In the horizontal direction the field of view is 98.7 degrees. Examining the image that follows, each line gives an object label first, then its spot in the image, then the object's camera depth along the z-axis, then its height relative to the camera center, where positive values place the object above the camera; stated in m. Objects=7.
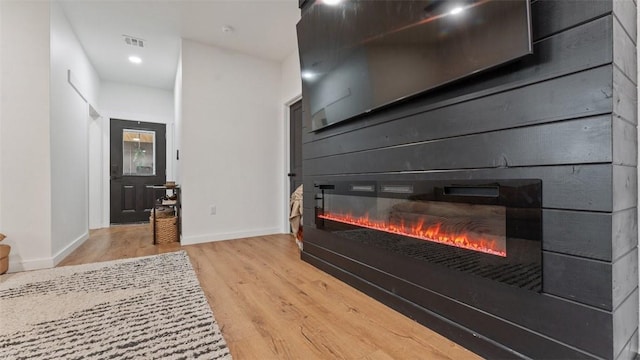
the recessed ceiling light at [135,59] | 3.94 +1.76
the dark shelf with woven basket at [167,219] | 3.43 -0.50
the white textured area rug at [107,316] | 1.20 -0.74
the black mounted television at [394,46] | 1.02 +0.65
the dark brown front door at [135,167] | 4.96 +0.25
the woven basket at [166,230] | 3.42 -0.63
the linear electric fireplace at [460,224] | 0.98 -0.21
